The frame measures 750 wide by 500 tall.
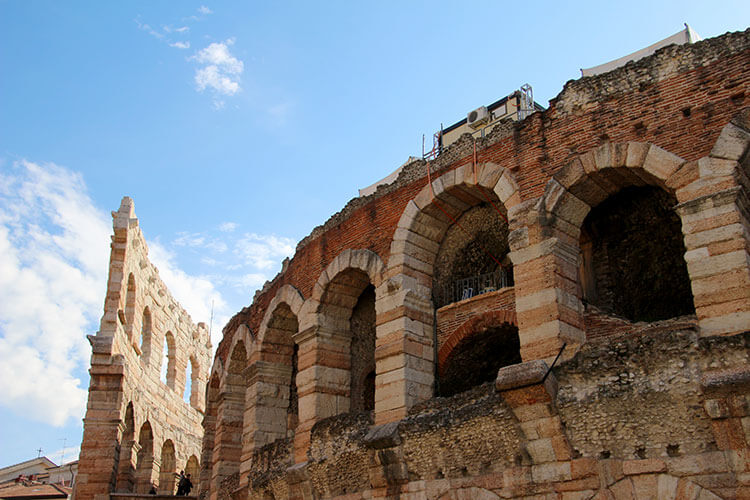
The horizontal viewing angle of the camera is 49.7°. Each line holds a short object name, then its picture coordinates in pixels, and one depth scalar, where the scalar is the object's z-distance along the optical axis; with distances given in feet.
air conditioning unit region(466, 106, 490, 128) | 64.85
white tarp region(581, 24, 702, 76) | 53.83
